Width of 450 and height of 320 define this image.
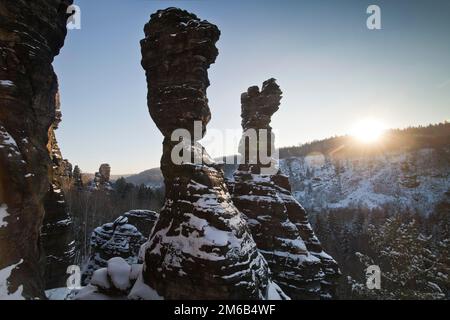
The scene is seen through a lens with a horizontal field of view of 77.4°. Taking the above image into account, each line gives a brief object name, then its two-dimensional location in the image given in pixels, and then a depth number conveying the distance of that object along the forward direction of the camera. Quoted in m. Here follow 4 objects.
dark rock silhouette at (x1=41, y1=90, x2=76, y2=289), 20.41
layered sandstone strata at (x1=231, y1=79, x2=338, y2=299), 22.98
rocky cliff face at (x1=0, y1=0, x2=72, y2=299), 10.11
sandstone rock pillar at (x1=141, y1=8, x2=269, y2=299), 11.20
